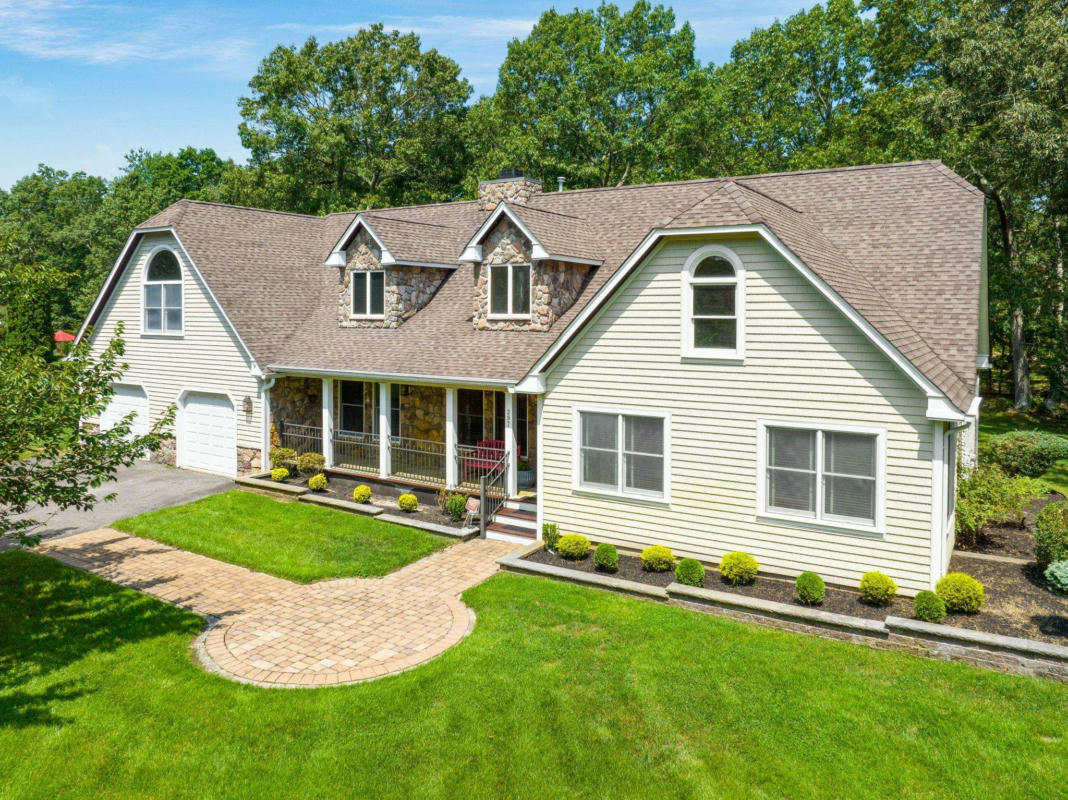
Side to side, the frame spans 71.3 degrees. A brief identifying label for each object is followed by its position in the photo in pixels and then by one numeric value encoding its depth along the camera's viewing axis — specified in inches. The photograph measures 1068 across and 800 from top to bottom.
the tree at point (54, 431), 377.1
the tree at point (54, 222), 2032.5
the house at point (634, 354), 466.9
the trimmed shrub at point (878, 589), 440.1
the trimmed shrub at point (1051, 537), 479.5
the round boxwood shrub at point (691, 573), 482.3
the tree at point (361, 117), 1676.9
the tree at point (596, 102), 1512.1
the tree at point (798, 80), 1641.2
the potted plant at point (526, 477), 720.3
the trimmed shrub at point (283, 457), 811.4
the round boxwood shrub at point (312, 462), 792.3
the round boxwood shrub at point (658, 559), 515.8
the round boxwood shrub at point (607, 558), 518.9
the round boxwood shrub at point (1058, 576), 408.8
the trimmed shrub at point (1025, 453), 797.2
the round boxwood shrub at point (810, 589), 445.1
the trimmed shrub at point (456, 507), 653.9
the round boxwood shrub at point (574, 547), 547.5
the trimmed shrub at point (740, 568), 483.2
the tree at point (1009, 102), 1165.1
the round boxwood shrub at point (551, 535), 571.8
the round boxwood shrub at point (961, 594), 422.9
